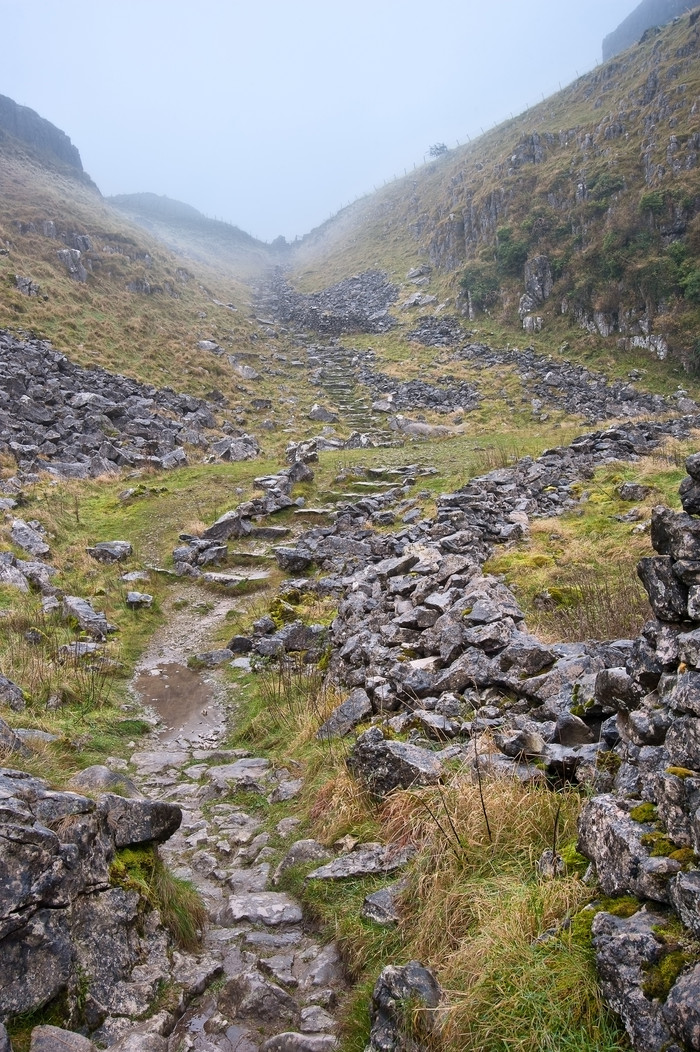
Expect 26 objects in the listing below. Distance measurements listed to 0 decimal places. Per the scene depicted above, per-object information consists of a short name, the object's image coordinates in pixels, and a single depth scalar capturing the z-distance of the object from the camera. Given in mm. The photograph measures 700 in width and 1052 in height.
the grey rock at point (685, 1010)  2354
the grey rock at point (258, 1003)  3662
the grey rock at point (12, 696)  7270
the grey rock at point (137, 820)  4320
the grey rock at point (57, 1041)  3062
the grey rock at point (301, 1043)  3384
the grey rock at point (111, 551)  14742
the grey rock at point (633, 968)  2539
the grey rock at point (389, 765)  5070
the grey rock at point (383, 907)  4027
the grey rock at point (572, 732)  4883
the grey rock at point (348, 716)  6922
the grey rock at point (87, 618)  10883
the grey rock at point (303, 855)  5070
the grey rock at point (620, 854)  2971
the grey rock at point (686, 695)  3426
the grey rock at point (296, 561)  14336
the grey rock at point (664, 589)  4156
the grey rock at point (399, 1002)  3133
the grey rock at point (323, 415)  31188
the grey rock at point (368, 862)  4539
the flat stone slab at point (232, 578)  14023
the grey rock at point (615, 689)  4336
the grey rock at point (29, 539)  14023
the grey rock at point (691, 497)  4391
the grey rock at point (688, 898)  2682
